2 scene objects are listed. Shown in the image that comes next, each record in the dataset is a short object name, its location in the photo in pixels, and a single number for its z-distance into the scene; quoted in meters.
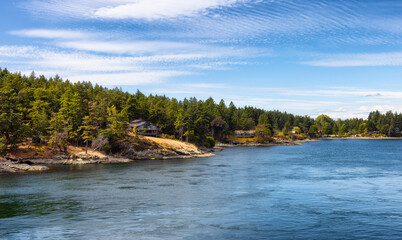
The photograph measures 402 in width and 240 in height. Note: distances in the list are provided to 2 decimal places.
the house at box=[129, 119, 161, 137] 126.96
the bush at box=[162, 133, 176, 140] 131.50
